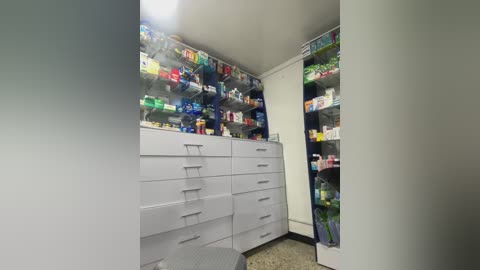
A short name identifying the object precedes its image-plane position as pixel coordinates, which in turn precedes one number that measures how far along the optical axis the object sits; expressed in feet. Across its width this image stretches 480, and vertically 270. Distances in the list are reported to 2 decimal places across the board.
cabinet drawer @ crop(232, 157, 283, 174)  6.17
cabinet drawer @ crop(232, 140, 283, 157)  6.22
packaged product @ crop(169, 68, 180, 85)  6.06
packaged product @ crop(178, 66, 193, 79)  6.35
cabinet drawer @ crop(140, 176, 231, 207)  4.26
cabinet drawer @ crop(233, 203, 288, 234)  5.84
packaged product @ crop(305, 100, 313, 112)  6.27
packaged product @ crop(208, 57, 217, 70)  7.04
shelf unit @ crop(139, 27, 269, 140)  5.85
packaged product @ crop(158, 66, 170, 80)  5.81
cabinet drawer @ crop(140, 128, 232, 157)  4.36
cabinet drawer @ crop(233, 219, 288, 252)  5.82
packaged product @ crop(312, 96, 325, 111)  6.00
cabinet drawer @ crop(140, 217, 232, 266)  4.07
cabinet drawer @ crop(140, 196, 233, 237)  4.12
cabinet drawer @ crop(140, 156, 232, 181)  4.32
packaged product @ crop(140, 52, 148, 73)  5.44
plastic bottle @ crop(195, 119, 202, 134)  6.53
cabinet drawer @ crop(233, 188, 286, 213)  5.99
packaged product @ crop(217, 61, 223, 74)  7.36
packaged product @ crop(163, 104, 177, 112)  5.97
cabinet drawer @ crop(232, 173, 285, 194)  6.06
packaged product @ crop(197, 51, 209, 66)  6.61
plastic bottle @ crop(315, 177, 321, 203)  5.91
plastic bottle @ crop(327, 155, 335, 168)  5.69
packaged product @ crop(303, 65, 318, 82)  6.13
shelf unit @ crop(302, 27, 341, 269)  5.58
